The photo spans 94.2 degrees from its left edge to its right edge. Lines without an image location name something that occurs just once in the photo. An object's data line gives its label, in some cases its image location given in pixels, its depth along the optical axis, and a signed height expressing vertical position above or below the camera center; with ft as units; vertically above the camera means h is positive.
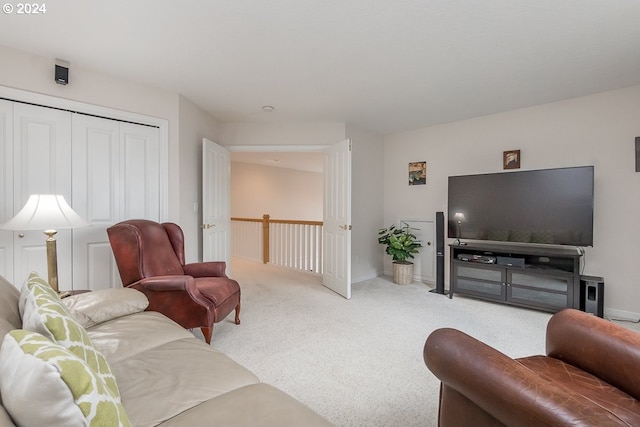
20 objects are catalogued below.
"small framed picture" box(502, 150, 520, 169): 11.76 +1.98
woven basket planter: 14.03 -3.10
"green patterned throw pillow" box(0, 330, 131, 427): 1.89 -1.19
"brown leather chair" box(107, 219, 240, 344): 7.07 -1.85
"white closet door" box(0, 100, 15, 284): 7.41 +0.57
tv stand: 9.89 -2.35
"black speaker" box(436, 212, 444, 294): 12.64 -1.89
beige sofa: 3.01 -2.15
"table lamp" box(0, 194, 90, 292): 5.93 -0.26
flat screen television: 9.71 +0.10
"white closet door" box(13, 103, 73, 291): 7.65 +0.97
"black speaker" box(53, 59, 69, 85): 7.92 +3.60
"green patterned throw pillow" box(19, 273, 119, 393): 2.81 -1.19
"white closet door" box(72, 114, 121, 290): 8.59 +0.36
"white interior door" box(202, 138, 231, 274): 11.51 +0.18
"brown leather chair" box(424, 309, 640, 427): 2.56 -1.78
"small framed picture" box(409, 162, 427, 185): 14.47 +1.75
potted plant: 13.94 -2.02
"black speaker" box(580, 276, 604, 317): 9.35 -2.73
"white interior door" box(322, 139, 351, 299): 11.99 -0.49
